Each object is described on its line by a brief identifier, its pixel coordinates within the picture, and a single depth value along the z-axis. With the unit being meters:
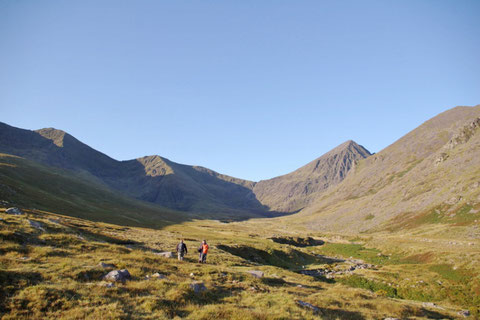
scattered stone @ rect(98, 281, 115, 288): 15.12
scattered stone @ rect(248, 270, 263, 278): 26.70
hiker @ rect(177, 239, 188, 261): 29.30
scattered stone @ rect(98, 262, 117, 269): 18.82
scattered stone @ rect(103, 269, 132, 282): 16.73
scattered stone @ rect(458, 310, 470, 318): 22.97
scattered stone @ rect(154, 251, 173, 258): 29.63
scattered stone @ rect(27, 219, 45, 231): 27.55
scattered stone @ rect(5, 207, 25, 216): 34.25
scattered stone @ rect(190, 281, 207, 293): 17.16
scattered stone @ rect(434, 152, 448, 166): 167.06
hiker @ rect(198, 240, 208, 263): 30.30
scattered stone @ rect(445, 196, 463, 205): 114.93
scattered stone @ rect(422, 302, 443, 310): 25.32
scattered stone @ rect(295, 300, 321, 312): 16.81
